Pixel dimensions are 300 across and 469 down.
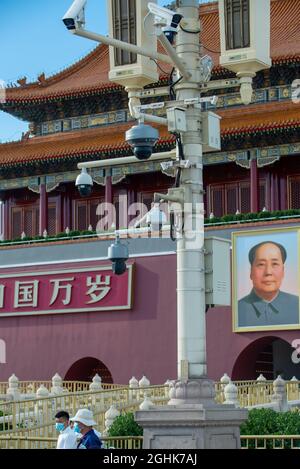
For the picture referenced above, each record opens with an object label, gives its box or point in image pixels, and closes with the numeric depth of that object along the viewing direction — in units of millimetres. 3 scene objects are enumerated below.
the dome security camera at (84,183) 14734
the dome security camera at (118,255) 13617
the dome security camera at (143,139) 12328
